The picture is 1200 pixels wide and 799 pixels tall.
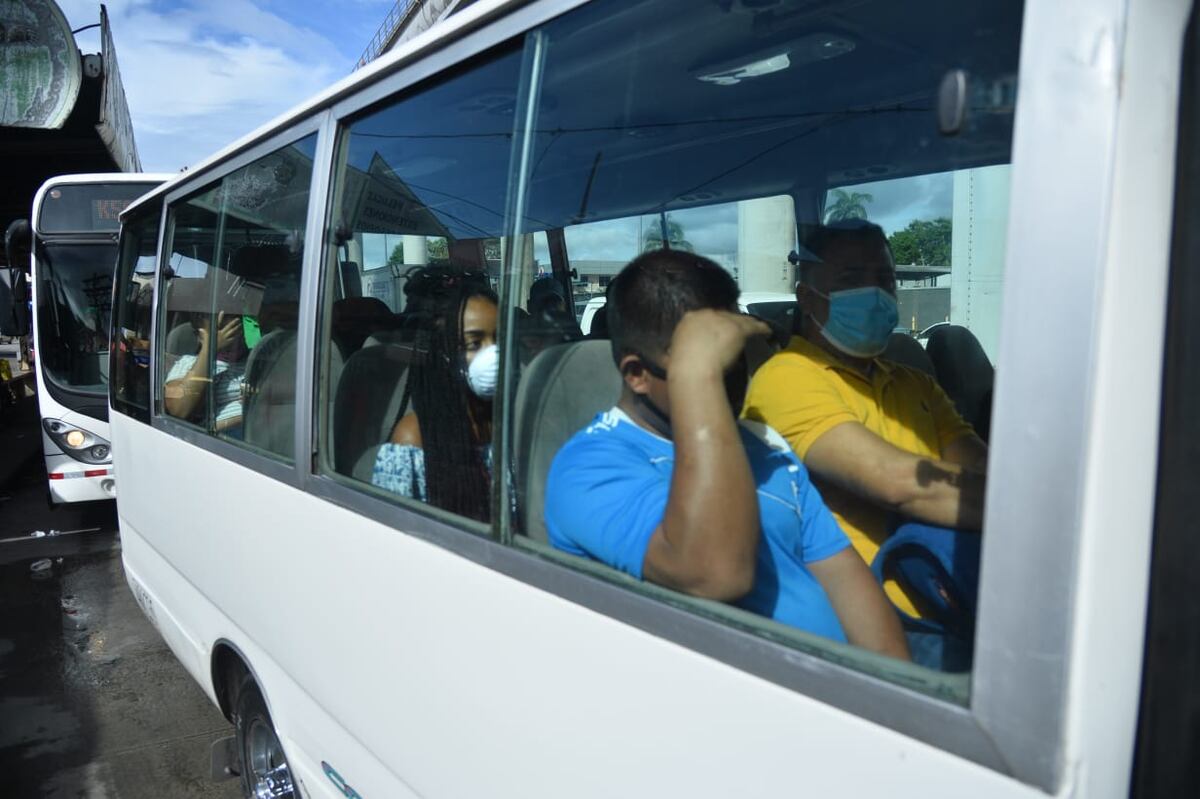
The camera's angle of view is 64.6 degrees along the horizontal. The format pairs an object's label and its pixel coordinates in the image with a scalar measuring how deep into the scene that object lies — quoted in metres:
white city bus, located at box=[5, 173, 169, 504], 7.79
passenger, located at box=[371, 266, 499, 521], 1.87
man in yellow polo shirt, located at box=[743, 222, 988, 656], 1.93
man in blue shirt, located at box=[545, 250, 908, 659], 1.42
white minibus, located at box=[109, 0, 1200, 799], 0.93
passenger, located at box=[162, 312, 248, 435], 3.02
